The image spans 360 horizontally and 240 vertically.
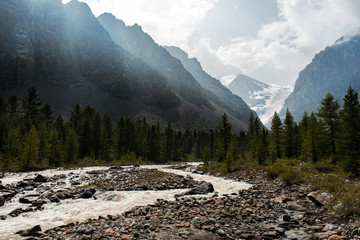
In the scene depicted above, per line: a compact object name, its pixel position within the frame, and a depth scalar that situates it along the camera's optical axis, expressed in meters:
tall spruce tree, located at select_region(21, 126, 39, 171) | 36.65
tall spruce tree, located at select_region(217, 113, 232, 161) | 49.06
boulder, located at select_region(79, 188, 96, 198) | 17.91
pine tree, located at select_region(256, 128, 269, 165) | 38.88
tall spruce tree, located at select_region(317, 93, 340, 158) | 35.78
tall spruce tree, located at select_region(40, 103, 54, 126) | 72.88
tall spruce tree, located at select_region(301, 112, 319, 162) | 36.81
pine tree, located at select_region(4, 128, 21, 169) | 41.96
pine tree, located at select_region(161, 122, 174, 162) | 90.71
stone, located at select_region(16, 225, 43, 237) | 9.70
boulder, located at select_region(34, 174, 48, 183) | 25.92
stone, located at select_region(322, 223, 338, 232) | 9.60
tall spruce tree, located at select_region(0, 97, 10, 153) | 48.77
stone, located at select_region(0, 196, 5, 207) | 15.12
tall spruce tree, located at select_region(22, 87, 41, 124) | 69.50
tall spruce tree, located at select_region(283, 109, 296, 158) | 52.00
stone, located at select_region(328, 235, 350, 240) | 8.20
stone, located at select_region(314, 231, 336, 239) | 8.91
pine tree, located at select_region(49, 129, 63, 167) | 46.09
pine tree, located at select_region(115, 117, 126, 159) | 73.96
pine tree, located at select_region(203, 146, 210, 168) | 45.63
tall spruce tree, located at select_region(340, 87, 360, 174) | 22.25
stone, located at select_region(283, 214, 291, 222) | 11.42
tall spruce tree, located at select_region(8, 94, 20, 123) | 71.14
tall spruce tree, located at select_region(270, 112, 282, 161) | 54.34
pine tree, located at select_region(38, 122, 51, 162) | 43.62
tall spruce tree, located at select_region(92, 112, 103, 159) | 69.81
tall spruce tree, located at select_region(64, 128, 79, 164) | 52.47
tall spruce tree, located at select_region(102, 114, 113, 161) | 69.00
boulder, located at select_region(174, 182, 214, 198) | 18.93
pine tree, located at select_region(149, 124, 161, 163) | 79.88
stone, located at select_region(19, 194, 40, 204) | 16.09
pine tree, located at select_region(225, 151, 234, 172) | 36.62
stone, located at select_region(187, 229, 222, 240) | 8.96
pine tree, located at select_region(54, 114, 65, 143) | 70.36
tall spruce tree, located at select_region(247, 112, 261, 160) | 50.25
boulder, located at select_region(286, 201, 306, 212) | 13.30
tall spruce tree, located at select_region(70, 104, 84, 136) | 76.87
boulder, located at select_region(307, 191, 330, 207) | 13.27
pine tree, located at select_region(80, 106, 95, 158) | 68.81
